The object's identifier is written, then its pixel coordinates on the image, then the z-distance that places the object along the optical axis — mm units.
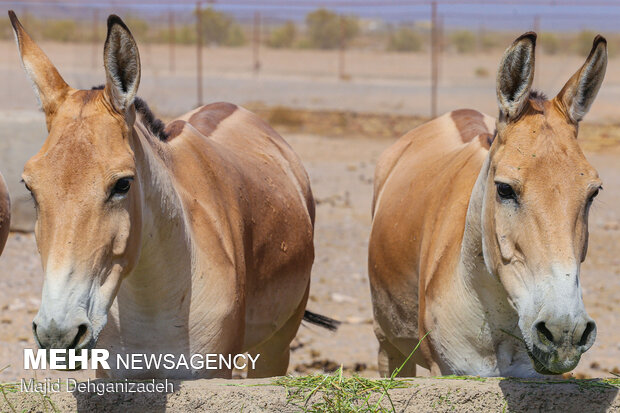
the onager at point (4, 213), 4906
